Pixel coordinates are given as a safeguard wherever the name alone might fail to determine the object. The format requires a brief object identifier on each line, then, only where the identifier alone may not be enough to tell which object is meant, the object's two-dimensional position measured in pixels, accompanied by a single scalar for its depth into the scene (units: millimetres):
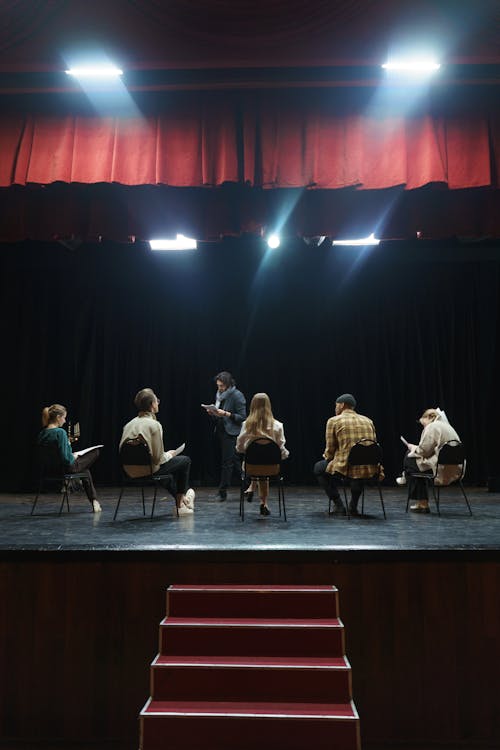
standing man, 6613
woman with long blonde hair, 5520
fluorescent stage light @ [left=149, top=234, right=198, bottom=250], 8383
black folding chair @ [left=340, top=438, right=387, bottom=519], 5320
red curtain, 3941
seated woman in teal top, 5711
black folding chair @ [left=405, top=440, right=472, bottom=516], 5359
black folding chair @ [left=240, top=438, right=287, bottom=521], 5199
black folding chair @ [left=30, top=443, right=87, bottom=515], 5691
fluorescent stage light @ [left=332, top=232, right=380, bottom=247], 8203
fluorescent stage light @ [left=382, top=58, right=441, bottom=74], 3529
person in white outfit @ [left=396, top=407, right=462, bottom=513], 5477
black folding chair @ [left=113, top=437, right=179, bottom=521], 5262
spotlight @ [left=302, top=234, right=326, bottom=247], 7750
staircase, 2812
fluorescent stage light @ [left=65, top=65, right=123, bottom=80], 3568
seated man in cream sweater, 5387
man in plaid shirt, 5441
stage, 3371
